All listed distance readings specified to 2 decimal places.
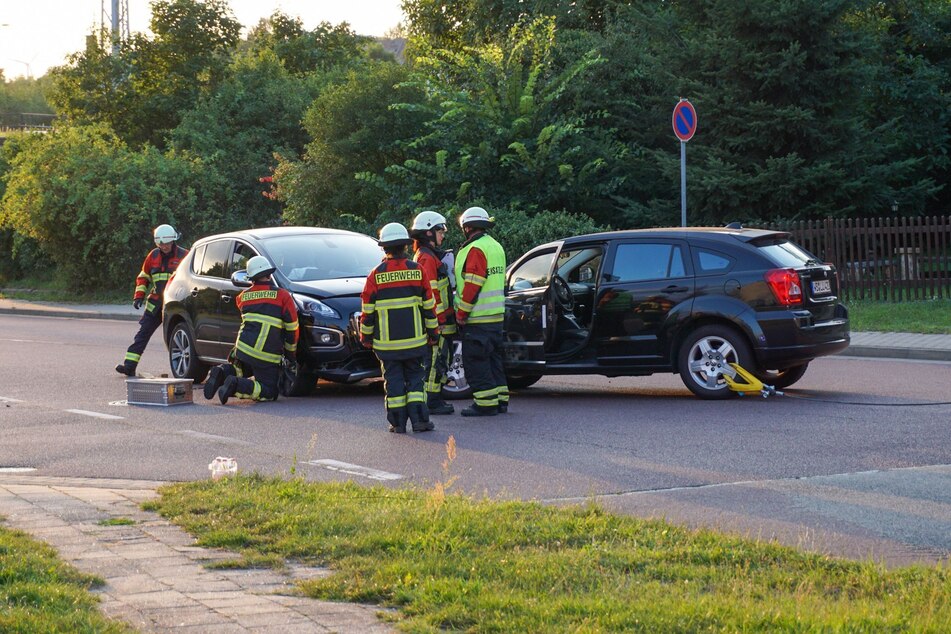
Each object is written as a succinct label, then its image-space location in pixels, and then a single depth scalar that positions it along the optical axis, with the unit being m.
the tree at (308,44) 48.03
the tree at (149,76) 41.16
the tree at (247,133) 35.19
